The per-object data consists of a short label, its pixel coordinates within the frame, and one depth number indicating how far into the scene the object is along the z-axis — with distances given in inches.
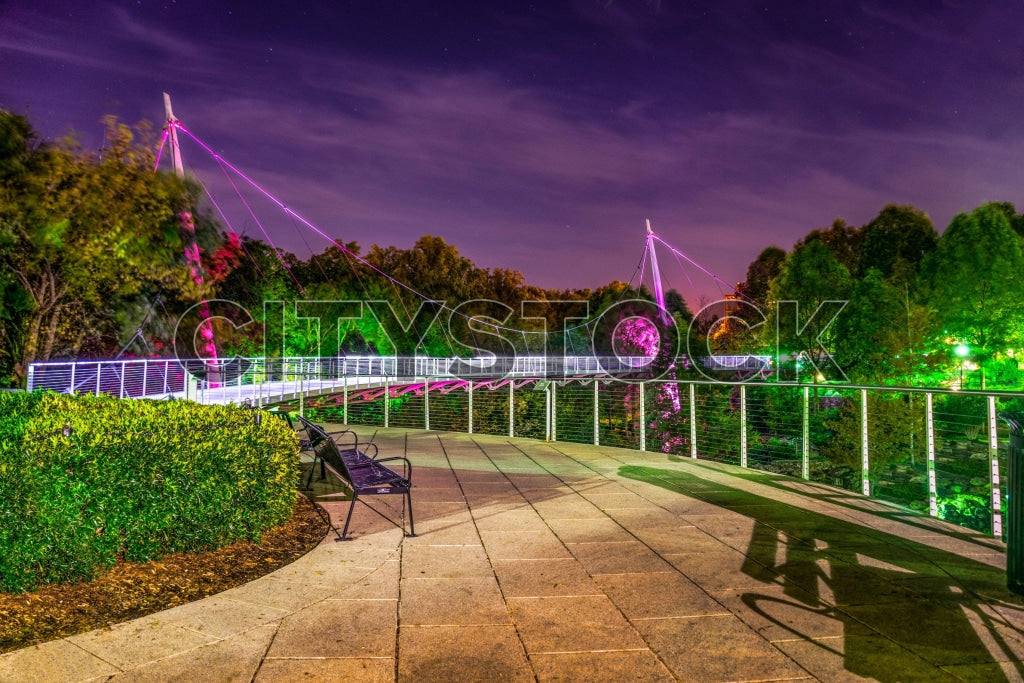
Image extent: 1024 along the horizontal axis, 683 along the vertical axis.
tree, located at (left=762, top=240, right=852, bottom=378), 1905.8
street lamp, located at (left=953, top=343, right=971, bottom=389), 1585.9
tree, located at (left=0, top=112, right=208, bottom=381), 566.9
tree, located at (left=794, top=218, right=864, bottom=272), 2837.1
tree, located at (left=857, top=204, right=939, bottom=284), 2380.7
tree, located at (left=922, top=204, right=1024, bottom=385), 1549.0
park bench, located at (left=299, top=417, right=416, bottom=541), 212.7
